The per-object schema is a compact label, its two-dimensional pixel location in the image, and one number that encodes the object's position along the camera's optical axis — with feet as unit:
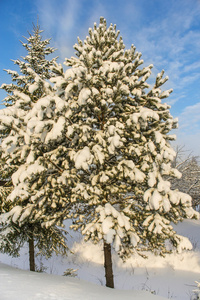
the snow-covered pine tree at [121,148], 17.80
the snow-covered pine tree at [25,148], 18.76
